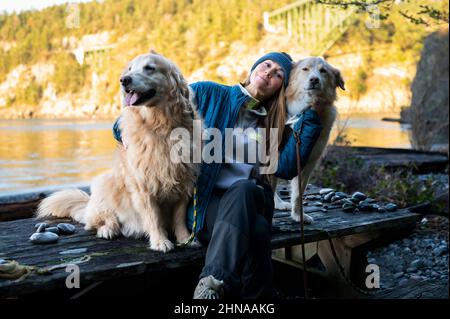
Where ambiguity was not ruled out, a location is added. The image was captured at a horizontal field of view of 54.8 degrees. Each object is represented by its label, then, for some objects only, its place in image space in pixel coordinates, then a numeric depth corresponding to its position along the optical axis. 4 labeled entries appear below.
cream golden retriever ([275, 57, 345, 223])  2.73
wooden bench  1.99
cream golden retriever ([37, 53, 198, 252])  2.24
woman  1.96
